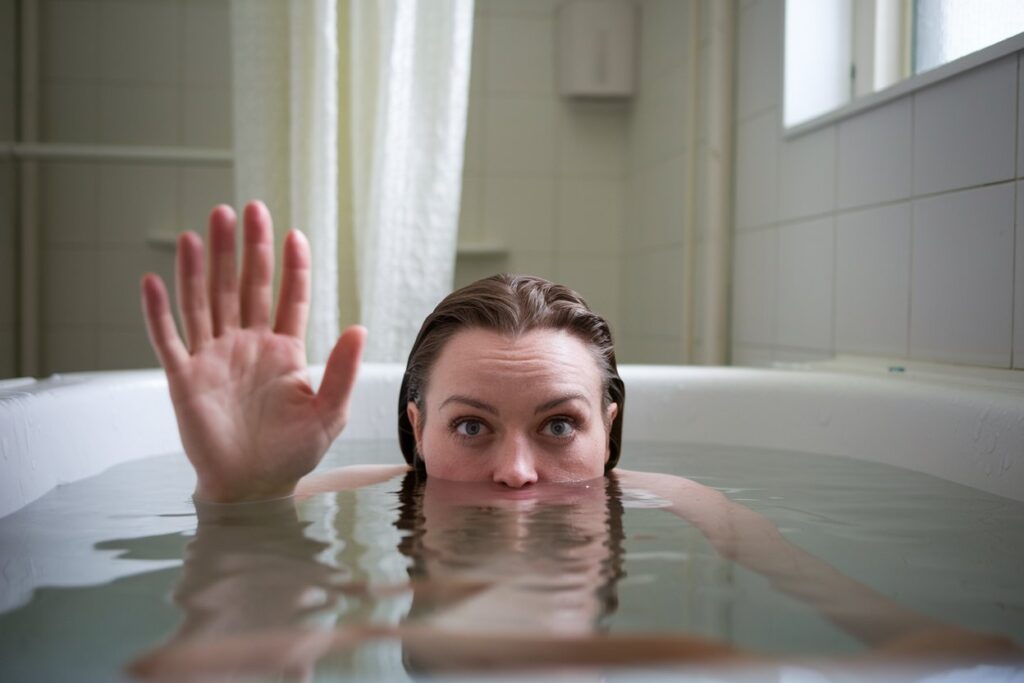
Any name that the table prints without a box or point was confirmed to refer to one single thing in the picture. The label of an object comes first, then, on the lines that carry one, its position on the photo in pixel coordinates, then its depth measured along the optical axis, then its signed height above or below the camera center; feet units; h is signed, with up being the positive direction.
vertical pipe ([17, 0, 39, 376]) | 9.94 +0.99
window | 6.28 +1.77
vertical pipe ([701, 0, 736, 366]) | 8.43 +1.00
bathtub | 3.97 -0.57
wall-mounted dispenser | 10.55 +2.68
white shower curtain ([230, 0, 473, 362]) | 7.20 +1.19
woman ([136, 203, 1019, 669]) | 2.32 -0.37
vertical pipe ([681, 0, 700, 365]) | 9.02 +0.96
